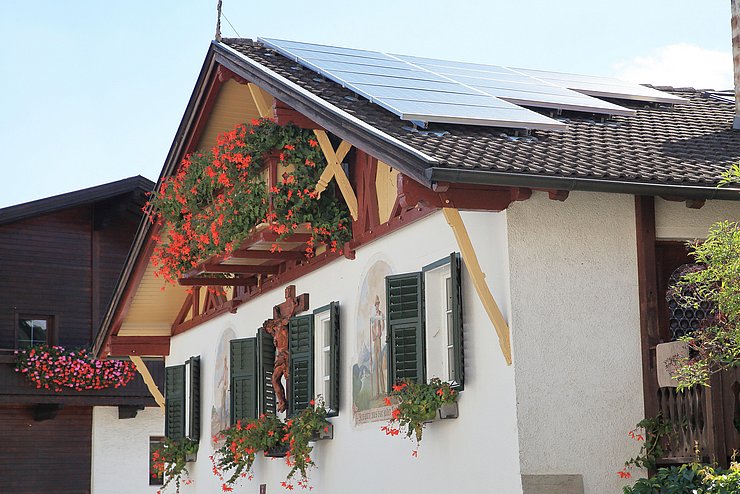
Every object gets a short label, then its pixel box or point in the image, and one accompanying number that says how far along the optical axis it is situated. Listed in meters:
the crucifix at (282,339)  14.13
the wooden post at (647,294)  9.72
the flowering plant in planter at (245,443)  13.89
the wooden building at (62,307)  25.25
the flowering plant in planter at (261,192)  12.28
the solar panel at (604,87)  12.57
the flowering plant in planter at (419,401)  10.28
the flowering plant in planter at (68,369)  24.30
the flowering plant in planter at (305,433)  13.01
